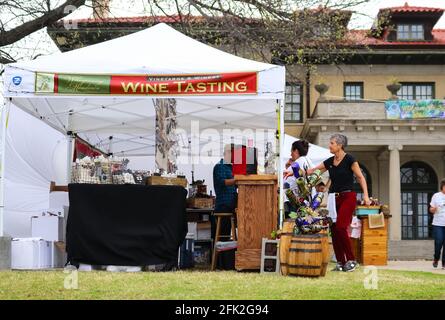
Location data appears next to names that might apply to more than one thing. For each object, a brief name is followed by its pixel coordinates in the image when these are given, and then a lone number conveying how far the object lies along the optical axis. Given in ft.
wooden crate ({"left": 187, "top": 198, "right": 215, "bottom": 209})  35.74
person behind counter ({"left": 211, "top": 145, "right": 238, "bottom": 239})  33.70
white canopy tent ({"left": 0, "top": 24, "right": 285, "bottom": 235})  32.32
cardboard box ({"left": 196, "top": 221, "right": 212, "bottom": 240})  37.35
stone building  117.70
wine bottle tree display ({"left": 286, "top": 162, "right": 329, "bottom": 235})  28.53
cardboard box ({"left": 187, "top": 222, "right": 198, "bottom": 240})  37.51
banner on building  104.99
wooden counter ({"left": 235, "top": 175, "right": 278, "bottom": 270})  31.55
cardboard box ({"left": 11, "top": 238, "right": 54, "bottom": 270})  32.99
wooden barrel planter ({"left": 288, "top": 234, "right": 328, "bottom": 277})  27.84
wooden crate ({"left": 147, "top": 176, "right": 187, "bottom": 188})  33.88
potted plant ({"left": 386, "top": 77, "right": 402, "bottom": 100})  105.19
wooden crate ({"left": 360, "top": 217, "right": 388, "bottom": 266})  47.93
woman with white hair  31.14
